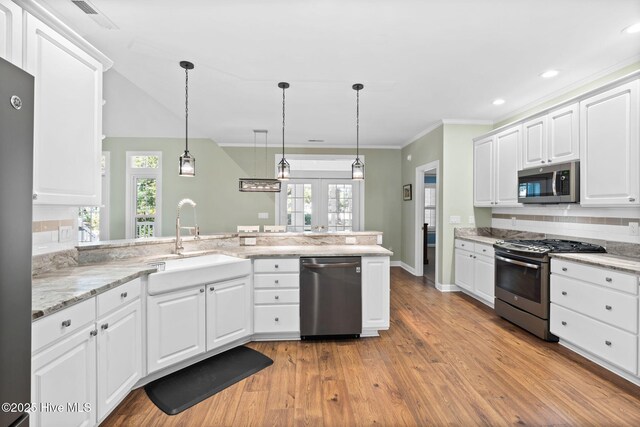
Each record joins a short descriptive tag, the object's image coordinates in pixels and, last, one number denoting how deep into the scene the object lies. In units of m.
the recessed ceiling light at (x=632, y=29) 2.17
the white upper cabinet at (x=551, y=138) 2.89
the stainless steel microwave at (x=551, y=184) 2.87
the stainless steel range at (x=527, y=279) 2.83
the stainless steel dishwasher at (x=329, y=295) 2.87
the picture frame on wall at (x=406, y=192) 5.89
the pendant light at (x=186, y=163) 2.67
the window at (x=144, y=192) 5.96
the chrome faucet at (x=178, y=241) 2.82
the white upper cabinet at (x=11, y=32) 1.43
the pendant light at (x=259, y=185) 3.88
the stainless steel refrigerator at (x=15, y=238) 0.98
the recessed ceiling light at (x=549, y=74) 2.94
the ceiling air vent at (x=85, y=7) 1.96
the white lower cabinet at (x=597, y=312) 2.12
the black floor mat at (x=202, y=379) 1.99
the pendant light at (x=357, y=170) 3.09
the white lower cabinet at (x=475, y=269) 3.71
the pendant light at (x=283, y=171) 3.09
